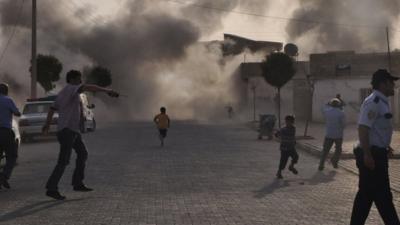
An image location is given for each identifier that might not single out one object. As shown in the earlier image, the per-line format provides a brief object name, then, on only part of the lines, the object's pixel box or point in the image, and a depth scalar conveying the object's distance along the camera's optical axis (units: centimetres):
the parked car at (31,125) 2636
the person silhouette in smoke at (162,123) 2267
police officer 643
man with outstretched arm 987
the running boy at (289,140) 1345
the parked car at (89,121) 3077
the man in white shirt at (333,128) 1462
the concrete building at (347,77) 4341
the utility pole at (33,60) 3338
